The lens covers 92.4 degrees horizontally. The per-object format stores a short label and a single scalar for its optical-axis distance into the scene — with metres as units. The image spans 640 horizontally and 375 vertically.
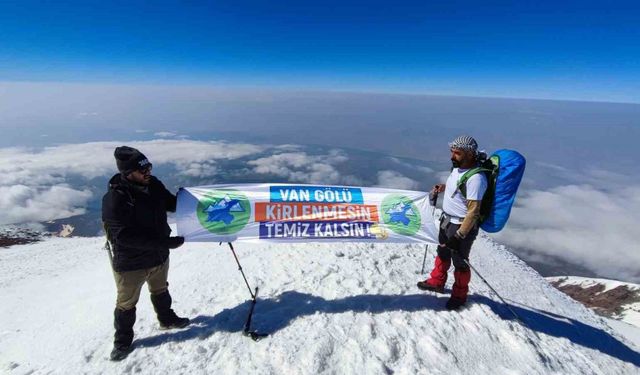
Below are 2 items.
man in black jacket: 4.38
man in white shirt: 5.32
